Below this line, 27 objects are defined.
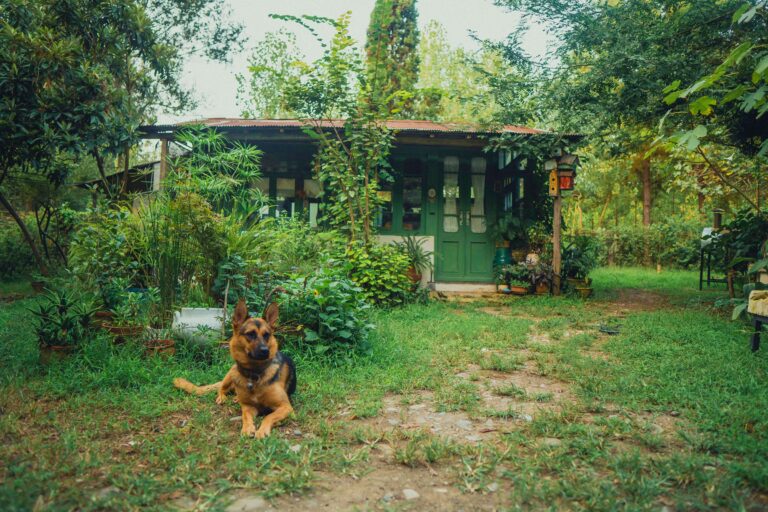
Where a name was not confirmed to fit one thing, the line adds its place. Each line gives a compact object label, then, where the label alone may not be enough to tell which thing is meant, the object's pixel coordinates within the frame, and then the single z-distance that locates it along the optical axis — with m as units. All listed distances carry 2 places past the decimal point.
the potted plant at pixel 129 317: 4.13
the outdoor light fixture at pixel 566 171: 8.65
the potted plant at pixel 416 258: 8.54
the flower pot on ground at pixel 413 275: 8.41
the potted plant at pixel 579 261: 8.96
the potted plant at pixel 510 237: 9.52
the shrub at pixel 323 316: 4.39
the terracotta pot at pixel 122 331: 4.12
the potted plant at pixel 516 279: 9.05
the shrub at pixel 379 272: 7.19
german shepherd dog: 2.85
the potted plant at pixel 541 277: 8.98
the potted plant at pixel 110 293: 4.36
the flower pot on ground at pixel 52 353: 3.85
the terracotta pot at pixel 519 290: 9.04
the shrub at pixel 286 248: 4.77
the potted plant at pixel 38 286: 8.22
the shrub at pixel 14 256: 10.36
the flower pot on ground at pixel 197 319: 4.18
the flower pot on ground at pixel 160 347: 4.01
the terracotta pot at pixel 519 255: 9.57
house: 9.93
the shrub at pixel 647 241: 15.98
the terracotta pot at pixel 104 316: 4.30
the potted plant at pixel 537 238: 9.66
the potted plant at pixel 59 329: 3.86
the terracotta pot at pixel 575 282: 8.85
